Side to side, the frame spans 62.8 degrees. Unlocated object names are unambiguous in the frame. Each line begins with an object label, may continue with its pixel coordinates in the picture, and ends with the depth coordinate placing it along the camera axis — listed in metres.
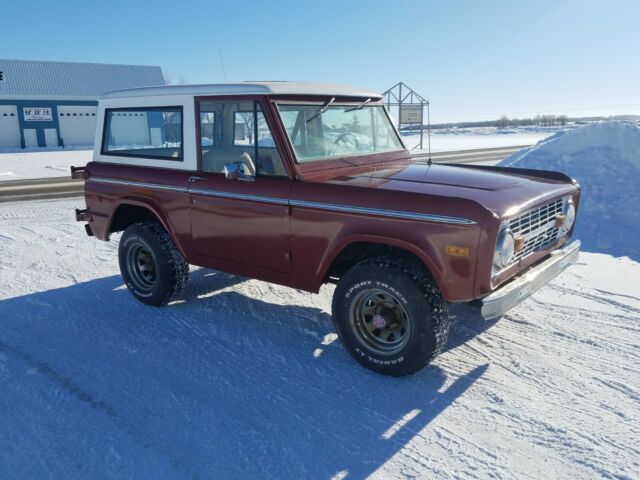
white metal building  31.02
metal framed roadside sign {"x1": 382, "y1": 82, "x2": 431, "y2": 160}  25.30
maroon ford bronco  3.43
